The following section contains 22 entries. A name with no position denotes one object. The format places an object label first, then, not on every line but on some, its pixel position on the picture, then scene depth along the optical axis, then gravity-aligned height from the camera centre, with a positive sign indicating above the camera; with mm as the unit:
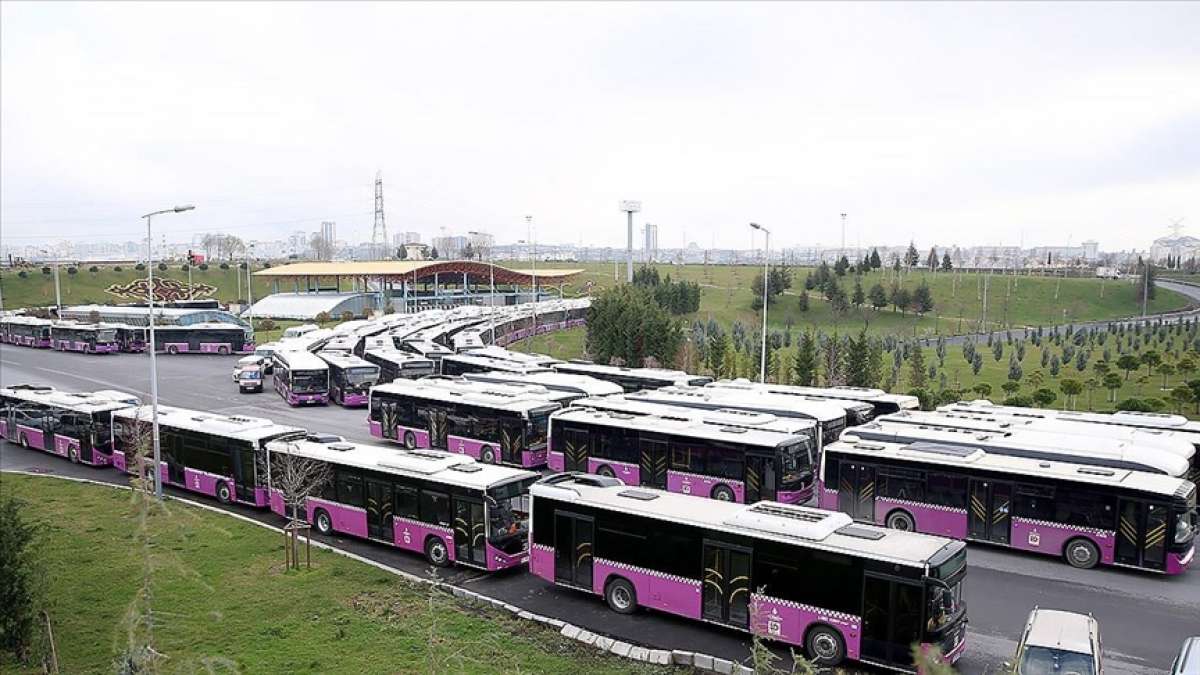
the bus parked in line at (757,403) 24734 -4824
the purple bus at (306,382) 40281 -6189
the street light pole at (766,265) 33716 -459
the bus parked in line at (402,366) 39781 -5435
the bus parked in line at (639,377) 34156 -5145
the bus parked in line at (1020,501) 17281 -5537
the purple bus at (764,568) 12609 -5238
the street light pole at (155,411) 22394 -4353
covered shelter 92438 -3516
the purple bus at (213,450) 23016 -5679
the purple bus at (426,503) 17453 -5504
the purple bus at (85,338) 64688 -6546
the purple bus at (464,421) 26594 -5658
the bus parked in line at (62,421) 29047 -6154
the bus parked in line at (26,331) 68844 -6488
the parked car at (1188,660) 11211 -5598
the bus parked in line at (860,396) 28453 -5015
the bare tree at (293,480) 18250 -5467
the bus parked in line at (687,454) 20891 -5383
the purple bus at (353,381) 40281 -6141
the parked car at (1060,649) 11695 -5587
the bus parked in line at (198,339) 64188 -6506
